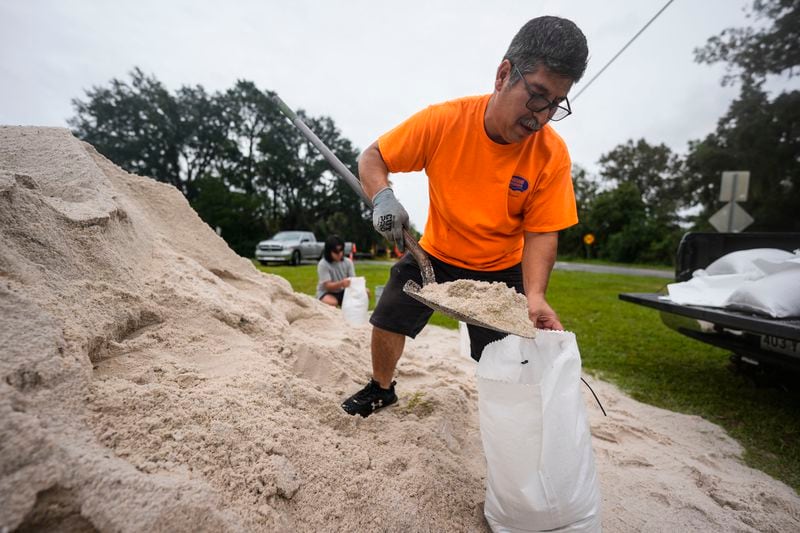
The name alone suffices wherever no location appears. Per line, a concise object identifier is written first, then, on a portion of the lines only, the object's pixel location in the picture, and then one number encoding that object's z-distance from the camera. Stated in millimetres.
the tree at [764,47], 11656
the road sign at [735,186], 6520
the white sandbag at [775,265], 2303
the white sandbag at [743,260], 2629
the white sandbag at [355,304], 4152
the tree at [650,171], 34747
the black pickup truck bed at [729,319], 2076
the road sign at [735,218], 6691
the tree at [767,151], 12773
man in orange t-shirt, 1642
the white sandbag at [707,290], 2604
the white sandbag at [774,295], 2100
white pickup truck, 13633
